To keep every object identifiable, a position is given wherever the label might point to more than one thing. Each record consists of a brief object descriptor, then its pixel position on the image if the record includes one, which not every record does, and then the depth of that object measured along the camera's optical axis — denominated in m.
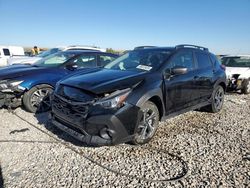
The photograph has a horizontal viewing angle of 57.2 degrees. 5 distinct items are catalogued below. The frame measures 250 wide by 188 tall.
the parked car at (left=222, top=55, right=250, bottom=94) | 8.66
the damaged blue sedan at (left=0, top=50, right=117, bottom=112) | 5.14
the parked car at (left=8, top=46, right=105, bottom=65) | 10.54
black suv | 3.36
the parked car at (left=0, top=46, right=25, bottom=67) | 17.08
